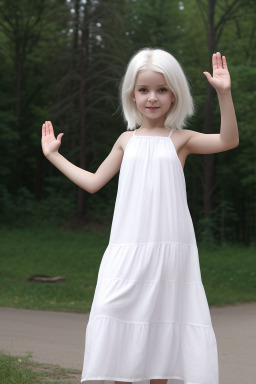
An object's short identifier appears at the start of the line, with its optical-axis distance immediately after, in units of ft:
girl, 11.63
